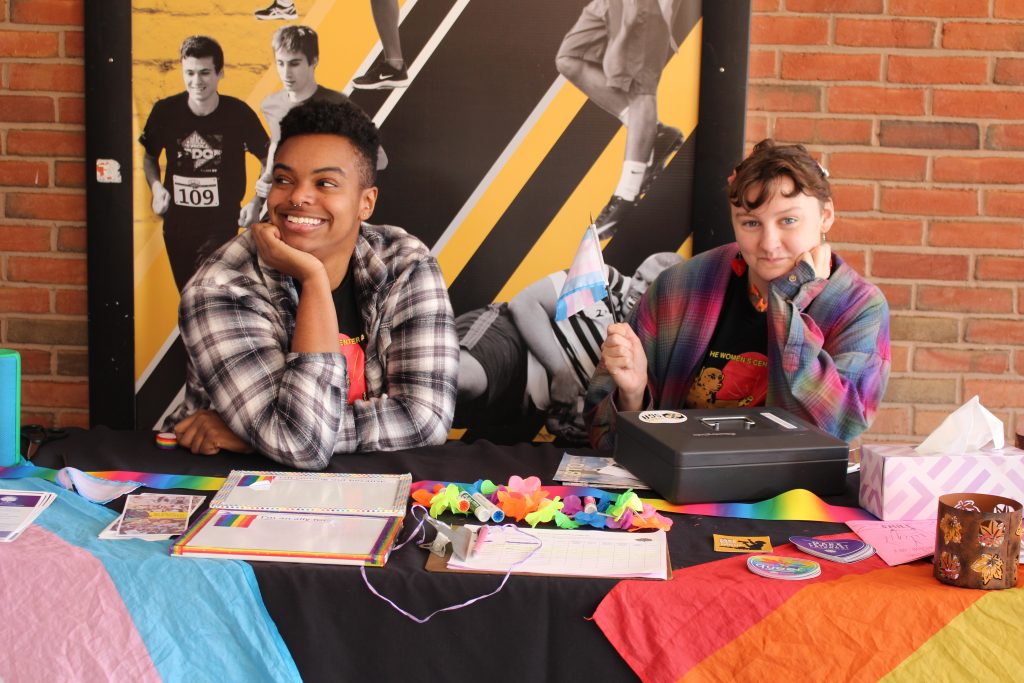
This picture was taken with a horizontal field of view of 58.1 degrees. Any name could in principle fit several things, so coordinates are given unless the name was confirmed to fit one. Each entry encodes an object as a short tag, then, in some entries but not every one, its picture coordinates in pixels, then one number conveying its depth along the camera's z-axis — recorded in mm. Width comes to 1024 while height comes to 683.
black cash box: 1551
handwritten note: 1351
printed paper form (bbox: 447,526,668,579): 1293
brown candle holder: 1208
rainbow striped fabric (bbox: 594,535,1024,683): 1178
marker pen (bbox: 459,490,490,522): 1459
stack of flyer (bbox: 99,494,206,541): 1390
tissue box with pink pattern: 1478
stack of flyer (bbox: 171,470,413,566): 1322
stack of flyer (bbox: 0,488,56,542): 1384
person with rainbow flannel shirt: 1918
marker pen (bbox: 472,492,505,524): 1463
